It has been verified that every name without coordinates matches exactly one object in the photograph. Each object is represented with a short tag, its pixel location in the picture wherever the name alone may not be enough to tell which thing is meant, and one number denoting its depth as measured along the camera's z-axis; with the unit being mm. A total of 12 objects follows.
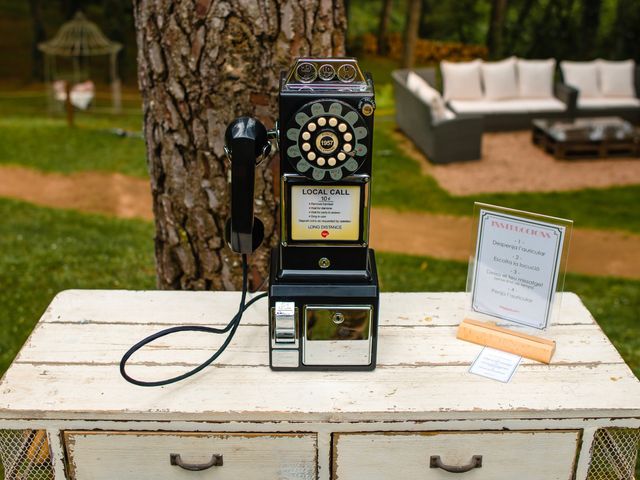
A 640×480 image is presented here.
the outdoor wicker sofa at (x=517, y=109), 10992
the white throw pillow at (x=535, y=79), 11398
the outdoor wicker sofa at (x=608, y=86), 11531
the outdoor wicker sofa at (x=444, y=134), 9680
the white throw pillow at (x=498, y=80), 11250
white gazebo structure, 13773
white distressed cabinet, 1780
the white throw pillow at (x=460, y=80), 11109
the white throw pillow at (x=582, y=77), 11664
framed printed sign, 1979
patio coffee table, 10109
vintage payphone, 1727
